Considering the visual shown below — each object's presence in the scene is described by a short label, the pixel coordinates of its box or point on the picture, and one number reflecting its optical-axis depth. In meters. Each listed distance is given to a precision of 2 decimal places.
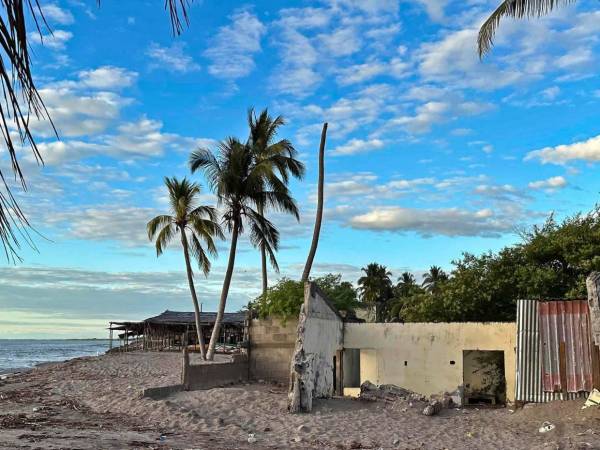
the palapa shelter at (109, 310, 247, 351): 46.53
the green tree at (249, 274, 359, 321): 19.16
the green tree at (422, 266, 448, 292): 58.95
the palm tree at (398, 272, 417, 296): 61.56
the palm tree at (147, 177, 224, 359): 28.06
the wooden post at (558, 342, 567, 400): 14.26
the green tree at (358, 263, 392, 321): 56.56
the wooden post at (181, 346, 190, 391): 17.30
